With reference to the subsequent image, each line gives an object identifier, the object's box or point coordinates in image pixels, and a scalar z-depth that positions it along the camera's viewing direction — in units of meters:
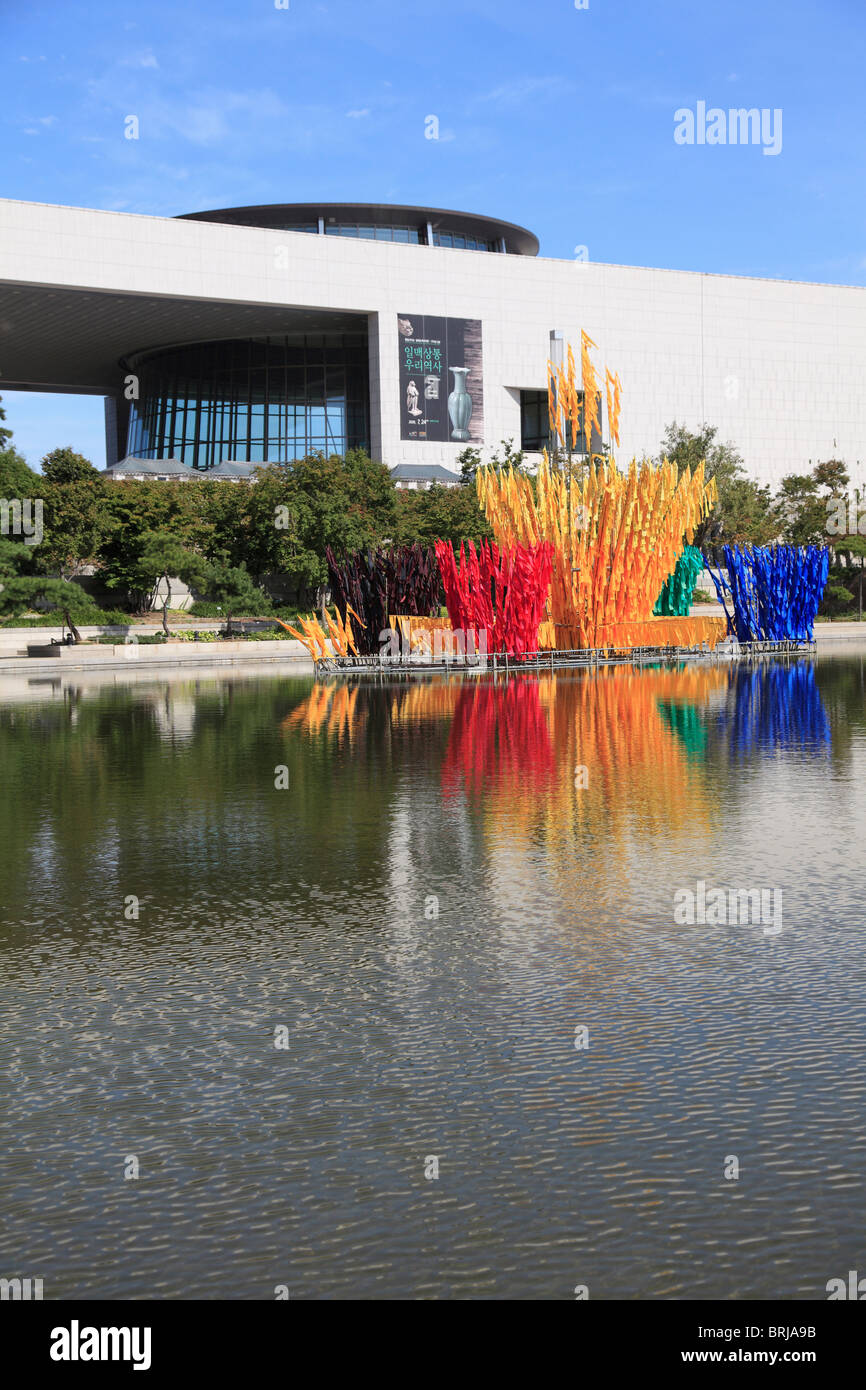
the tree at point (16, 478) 57.34
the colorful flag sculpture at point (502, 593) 33.91
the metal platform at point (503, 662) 34.28
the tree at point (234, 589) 56.19
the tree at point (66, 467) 62.12
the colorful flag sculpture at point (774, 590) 41.06
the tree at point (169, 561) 55.50
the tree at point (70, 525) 59.38
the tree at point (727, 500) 71.89
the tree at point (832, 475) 84.38
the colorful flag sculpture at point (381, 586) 36.31
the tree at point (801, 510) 78.75
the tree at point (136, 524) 61.34
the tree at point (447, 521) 62.69
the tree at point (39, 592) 46.44
